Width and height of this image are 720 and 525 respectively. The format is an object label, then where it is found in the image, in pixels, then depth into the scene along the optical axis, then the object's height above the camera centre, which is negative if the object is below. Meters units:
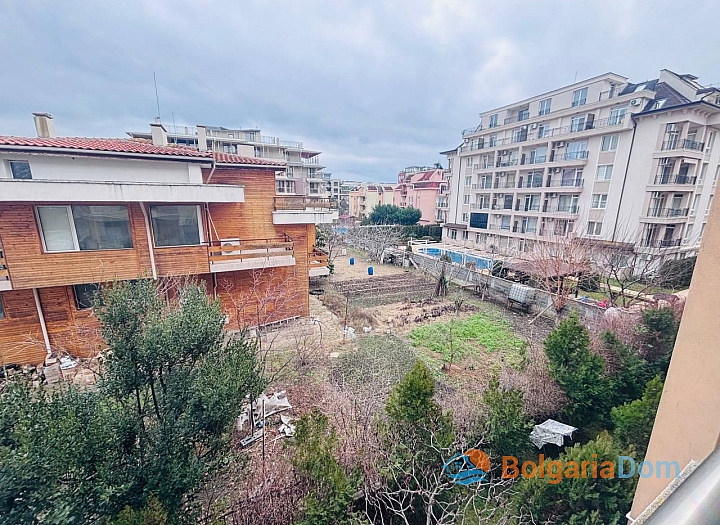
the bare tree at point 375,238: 27.00 -3.49
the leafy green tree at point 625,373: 7.33 -3.94
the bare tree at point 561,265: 13.18 -2.60
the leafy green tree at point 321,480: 4.16 -3.82
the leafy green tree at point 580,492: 4.21 -3.99
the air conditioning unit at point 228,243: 11.67 -1.65
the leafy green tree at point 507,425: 5.73 -4.04
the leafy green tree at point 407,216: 43.22 -1.87
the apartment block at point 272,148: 36.19 +6.63
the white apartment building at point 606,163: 20.47 +3.18
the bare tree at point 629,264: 13.70 -2.84
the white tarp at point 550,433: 6.53 -4.82
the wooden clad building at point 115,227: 8.78 -0.93
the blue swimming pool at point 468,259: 21.08 -4.01
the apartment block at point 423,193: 46.59 +1.56
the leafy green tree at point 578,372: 7.09 -3.79
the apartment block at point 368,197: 59.91 +0.94
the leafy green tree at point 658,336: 7.49 -3.16
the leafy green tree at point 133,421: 3.37 -2.80
